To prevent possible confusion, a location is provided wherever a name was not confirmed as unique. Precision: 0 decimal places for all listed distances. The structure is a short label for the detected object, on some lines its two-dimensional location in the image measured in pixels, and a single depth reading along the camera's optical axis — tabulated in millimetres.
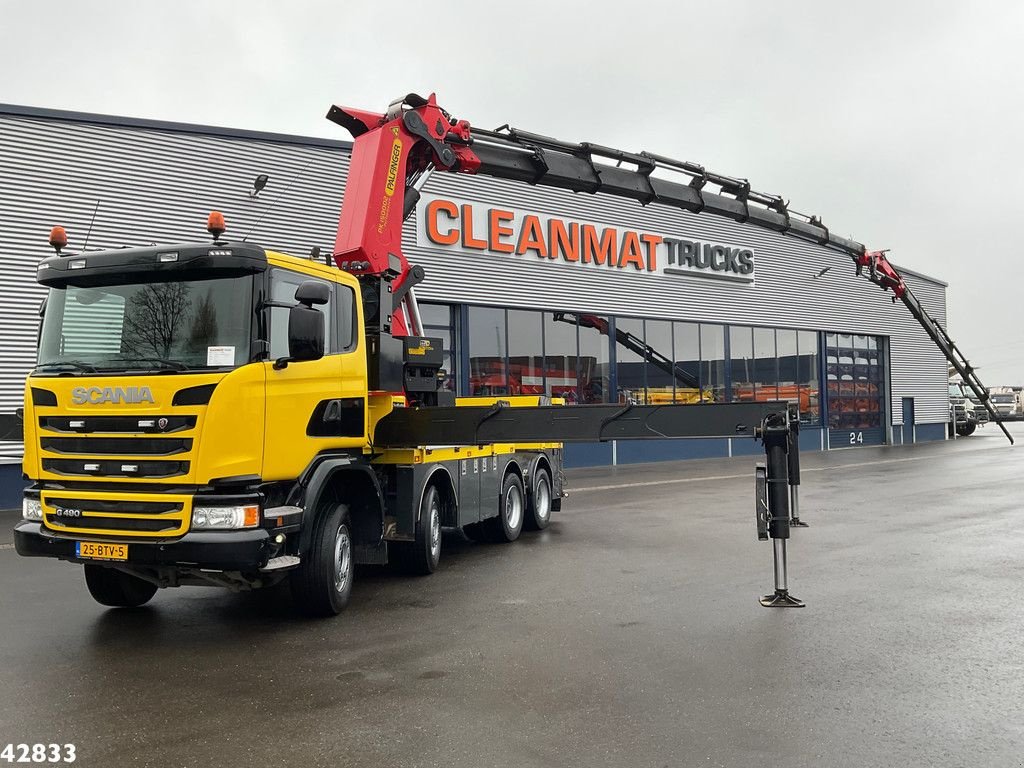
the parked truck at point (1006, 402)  65444
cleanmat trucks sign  24500
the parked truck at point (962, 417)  45719
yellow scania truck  6301
